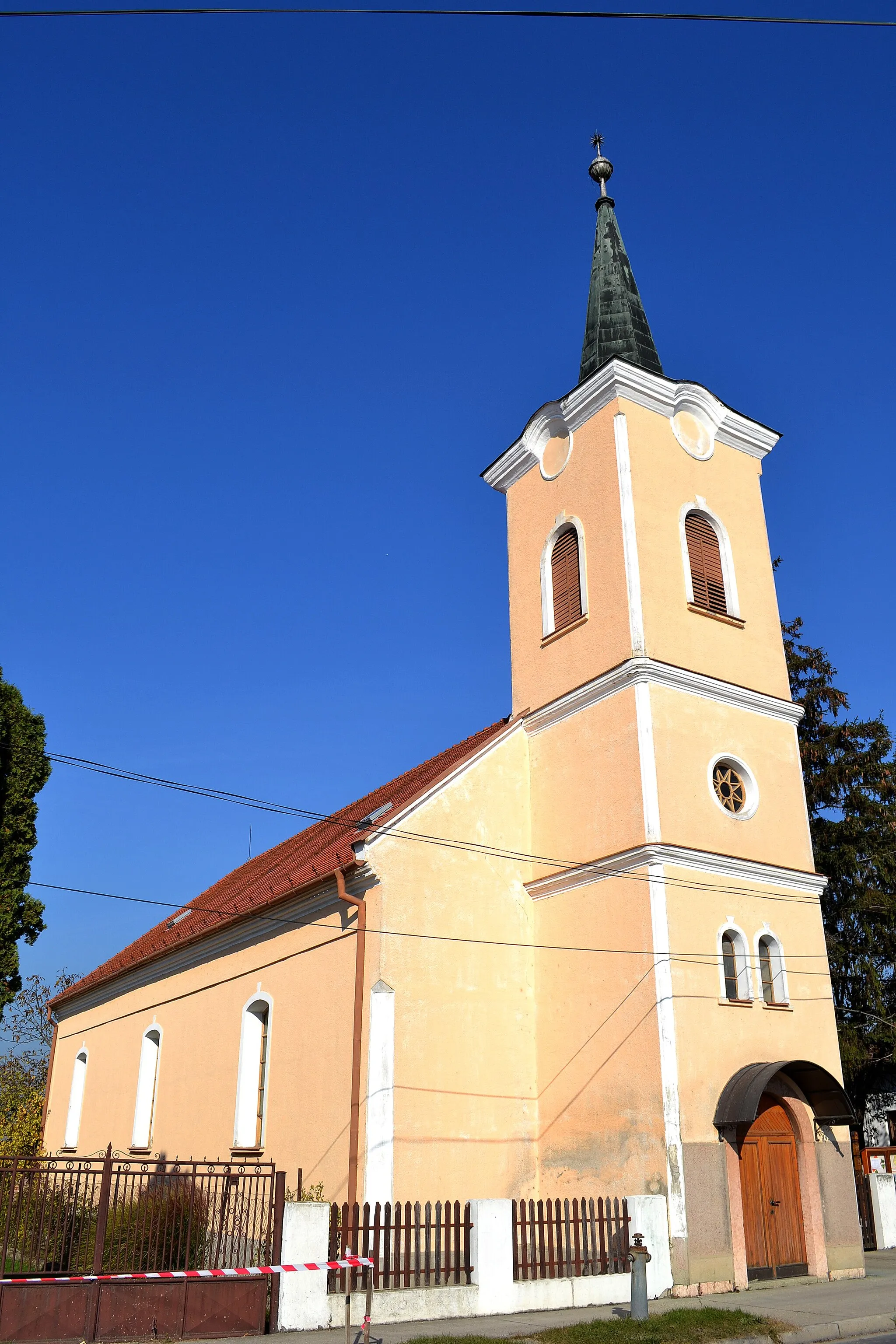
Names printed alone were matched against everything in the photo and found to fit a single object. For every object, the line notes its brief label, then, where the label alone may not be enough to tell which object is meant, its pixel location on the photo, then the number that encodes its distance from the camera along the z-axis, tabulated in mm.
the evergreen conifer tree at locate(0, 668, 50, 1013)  16234
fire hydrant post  11312
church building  14477
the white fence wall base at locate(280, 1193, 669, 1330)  10977
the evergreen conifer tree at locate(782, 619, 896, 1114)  24906
